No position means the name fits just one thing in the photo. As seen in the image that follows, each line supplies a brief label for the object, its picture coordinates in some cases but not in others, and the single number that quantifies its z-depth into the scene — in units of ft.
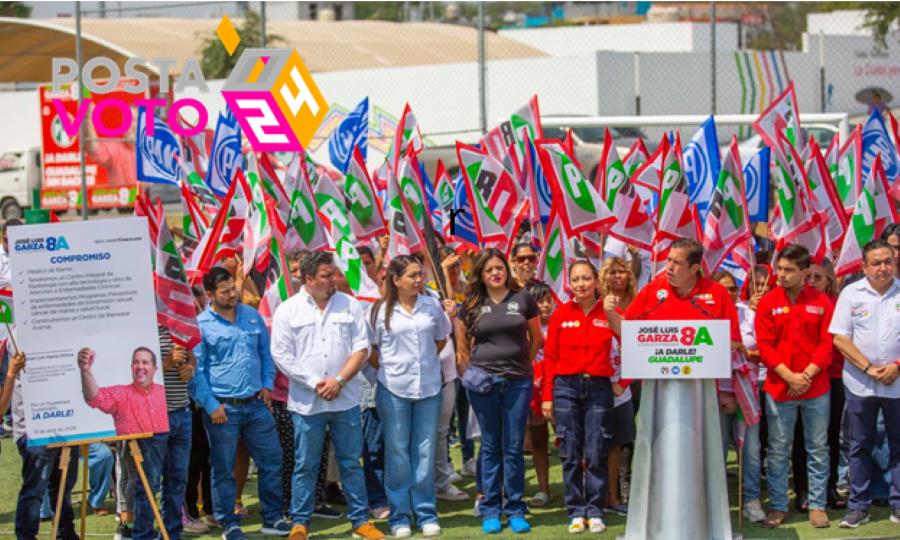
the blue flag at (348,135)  48.01
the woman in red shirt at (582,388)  30.35
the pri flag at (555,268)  34.57
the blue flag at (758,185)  40.42
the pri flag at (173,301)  28.35
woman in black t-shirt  30.63
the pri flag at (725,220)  35.17
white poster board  26.07
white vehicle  110.22
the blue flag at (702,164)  39.81
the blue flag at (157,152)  47.70
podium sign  27.30
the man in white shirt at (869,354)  30.12
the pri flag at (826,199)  38.42
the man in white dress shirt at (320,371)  29.55
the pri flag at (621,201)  37.93
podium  27.35
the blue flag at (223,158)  45.91
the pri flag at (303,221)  36.17
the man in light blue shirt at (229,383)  29.30
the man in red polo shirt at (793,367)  30.37
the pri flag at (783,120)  42.19
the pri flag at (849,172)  41.60
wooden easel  26.40
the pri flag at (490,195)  37.93
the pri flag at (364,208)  40.22
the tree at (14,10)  156.87
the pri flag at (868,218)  34.50
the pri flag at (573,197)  35.63
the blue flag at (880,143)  43.34
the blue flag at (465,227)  41.79
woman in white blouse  30.40
